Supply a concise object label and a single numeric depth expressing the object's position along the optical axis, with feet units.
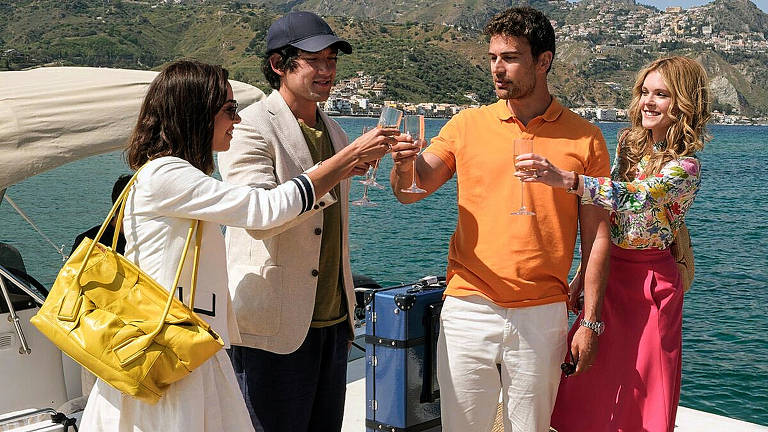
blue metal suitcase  12.80
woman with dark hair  7.70
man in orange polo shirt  10.09
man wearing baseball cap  9.95
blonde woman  10.57
